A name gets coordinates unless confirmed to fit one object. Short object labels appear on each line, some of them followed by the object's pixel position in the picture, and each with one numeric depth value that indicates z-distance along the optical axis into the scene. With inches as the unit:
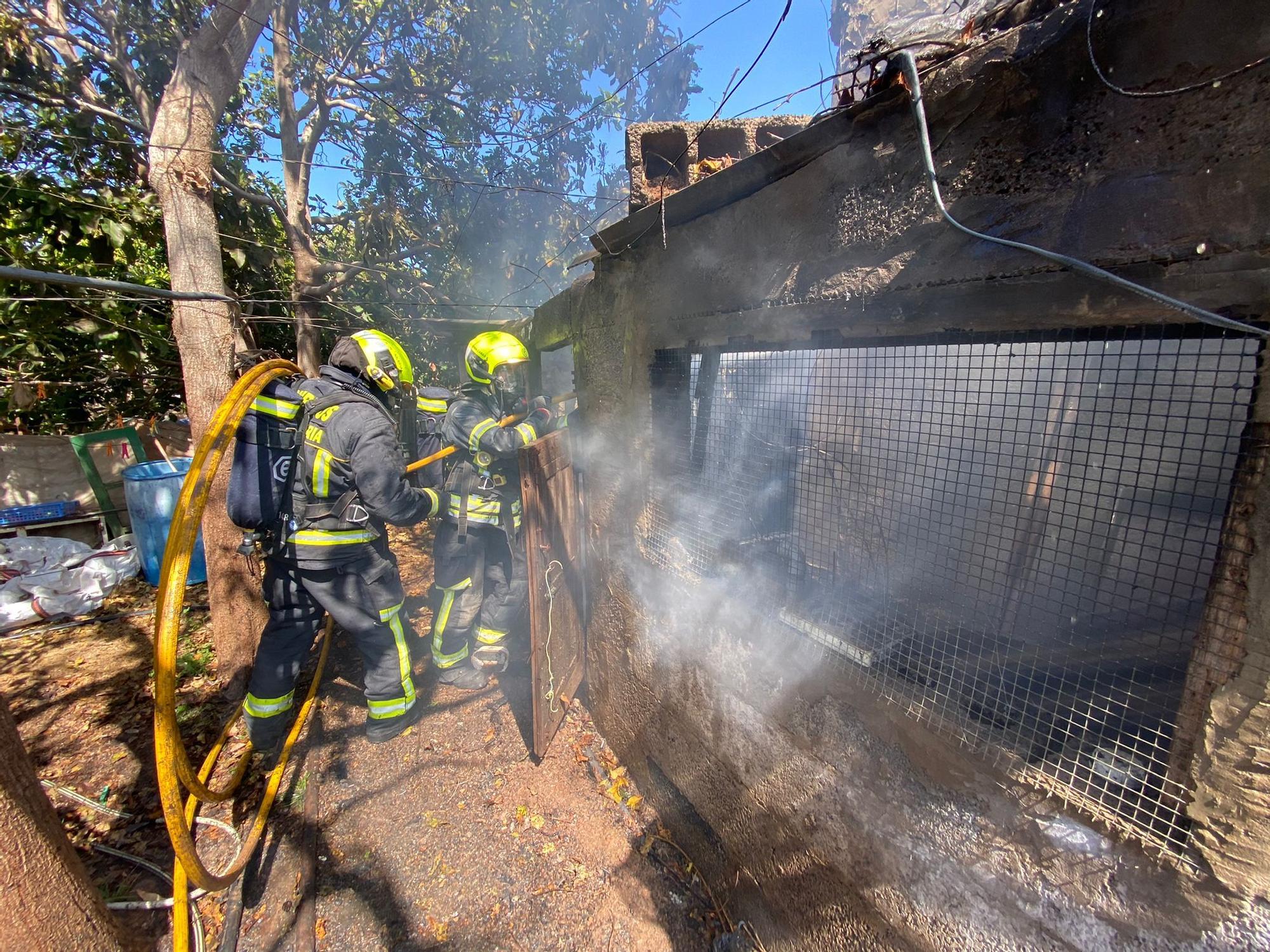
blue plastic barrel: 209.0
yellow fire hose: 75.7
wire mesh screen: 48.4
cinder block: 110.2
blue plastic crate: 217.0
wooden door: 113.9
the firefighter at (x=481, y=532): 152.2
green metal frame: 234.1
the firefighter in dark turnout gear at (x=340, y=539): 119.2
